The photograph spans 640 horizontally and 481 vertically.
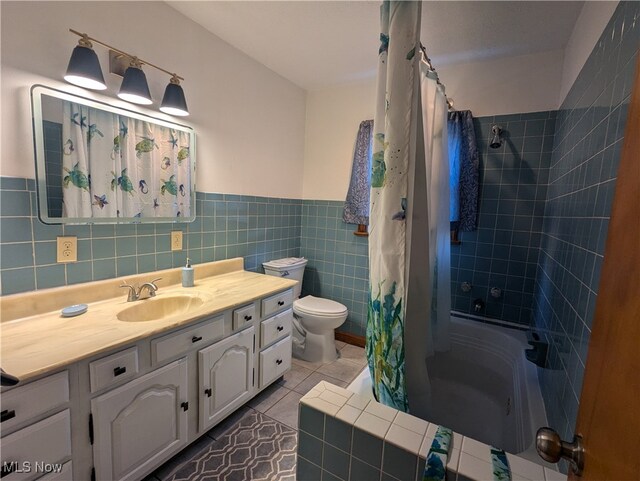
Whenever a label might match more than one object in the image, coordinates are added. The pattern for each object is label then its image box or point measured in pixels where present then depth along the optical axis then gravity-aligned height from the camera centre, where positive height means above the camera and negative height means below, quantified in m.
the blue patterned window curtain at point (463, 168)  2.15 +0.37
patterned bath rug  1.40 -1.30
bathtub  1.32 -0.98
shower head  2.01 +0.57
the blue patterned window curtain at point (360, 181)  2.54 +0.29
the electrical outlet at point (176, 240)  1.81 -0.23
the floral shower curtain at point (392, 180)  0.97 +0.12
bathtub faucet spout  2.21 -0.67
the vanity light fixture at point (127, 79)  1.25 +0.60
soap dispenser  1.77 -0.44
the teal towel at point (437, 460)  0.73 -0.63
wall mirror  1.27 +0.20
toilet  2.35 -0.93
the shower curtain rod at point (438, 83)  1.31 +0.74
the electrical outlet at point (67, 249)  1.33 -0.23
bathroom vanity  0.92 -0.69
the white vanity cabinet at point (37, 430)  0.86 -0.74
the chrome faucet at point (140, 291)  1.52 -0.48
